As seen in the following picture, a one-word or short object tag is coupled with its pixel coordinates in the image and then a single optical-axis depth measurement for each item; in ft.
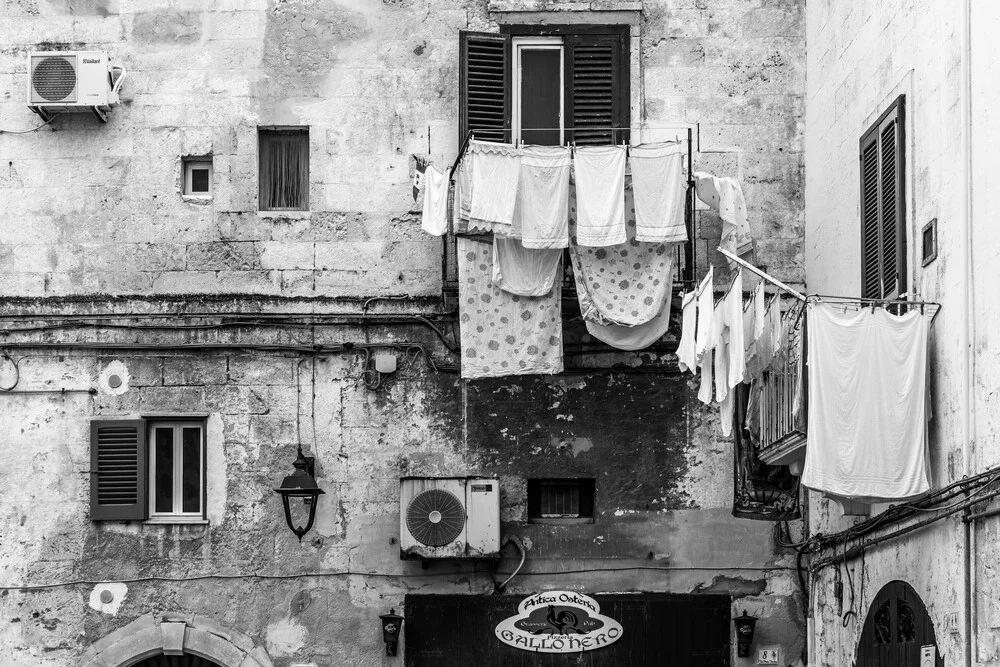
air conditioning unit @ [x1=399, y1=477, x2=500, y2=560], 46.03
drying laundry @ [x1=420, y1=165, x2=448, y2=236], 45.21
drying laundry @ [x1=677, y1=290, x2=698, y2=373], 41.88
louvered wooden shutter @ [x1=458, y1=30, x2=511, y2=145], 48.11
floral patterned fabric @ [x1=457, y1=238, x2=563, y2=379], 45.55
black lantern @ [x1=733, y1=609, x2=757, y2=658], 45.88
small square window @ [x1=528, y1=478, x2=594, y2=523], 47.80
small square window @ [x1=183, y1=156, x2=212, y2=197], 49.19
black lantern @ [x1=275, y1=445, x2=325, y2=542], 45.57
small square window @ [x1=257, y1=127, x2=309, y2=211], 49.08
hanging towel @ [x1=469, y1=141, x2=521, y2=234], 43.62
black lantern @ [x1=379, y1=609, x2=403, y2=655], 46.00
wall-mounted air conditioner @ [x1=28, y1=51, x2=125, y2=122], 47.85
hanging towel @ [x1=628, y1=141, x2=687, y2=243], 44.09
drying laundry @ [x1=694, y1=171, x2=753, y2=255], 46.11
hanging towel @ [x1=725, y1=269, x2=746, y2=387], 40.22
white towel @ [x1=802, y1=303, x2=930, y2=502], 36.09
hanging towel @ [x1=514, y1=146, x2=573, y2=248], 44.09
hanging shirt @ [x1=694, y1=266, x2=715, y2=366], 41.16
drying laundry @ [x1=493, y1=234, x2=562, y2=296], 45.03
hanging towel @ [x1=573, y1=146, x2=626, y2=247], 43.98
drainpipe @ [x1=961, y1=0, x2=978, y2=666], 33.71
